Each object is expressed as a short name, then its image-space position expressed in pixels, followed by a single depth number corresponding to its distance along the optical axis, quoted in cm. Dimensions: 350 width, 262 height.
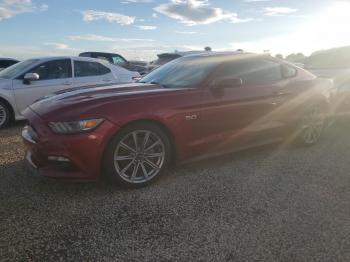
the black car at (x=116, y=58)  1758
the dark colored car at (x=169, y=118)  362
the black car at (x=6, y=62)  1267
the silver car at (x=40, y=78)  736
